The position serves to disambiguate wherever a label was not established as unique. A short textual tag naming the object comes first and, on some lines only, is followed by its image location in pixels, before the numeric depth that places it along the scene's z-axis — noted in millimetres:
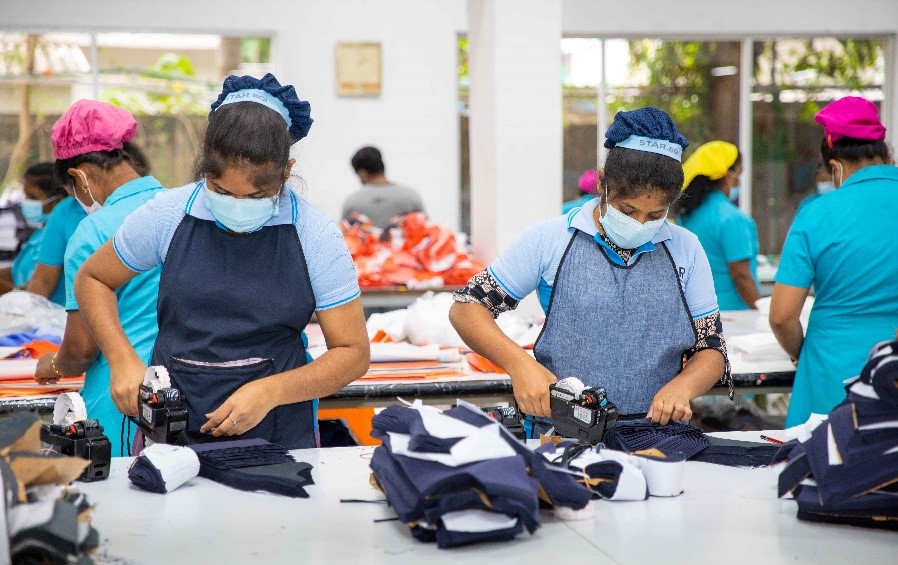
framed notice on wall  8797
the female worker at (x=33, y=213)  5902
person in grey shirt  7035
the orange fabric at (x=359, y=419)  4168
